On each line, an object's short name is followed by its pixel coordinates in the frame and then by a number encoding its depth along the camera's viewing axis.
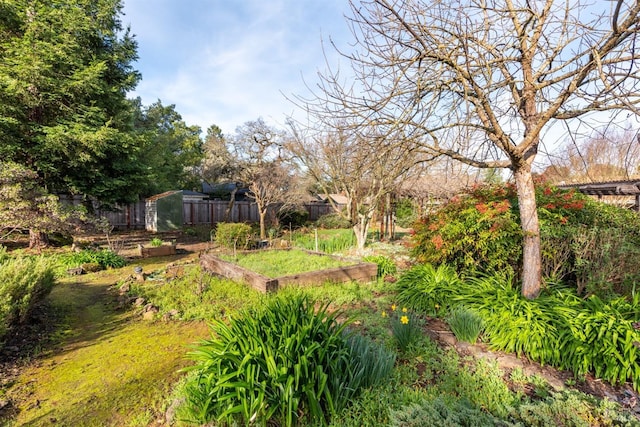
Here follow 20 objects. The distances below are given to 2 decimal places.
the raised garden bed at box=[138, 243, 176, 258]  8.70
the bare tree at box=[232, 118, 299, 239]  12.66
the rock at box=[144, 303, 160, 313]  4.36
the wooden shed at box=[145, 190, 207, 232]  13.50
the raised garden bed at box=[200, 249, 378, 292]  4.88
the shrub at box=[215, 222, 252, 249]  9.05
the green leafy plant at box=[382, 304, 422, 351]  2.82
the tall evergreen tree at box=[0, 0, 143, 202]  7.75
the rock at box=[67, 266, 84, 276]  6.49
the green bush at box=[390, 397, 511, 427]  1.55
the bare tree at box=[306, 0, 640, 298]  2.62
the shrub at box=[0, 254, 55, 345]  3.12
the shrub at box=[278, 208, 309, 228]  15.58
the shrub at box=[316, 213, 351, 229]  16.81
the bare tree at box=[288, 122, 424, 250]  7.75
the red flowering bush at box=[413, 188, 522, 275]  4.06
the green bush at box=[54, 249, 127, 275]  7.11
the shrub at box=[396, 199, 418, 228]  16.26
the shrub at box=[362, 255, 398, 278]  6.08
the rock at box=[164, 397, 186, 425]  2.13
